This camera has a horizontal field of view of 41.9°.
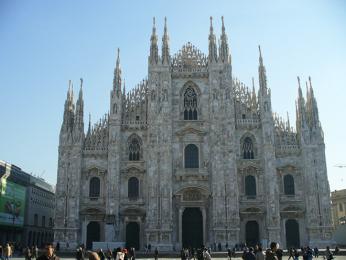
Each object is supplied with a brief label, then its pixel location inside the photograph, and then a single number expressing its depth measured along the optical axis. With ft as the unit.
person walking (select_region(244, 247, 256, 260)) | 50.49
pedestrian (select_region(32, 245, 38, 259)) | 101.19
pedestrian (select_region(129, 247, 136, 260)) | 82.69
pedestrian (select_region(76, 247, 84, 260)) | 73.36
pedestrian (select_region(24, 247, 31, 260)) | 79.56
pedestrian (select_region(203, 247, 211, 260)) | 64.39
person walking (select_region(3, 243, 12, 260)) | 88.53
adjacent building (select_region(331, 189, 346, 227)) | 215.72
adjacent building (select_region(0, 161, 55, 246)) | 176.14
